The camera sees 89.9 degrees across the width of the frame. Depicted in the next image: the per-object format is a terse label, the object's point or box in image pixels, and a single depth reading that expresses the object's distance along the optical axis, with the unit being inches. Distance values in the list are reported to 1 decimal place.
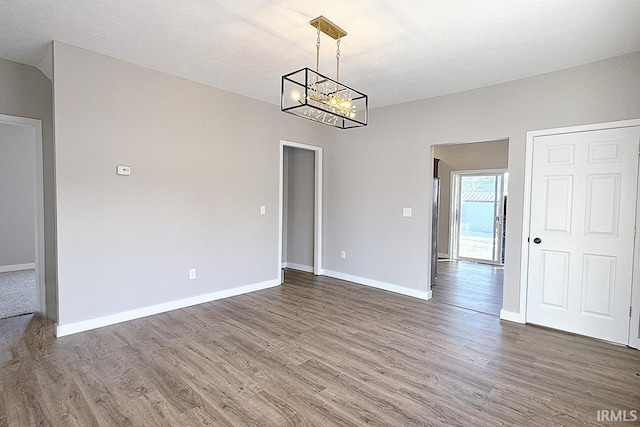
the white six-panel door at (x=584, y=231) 120.0
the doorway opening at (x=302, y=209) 223.6
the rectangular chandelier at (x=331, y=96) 92.7
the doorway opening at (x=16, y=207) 226.1
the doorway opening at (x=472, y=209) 273.4
